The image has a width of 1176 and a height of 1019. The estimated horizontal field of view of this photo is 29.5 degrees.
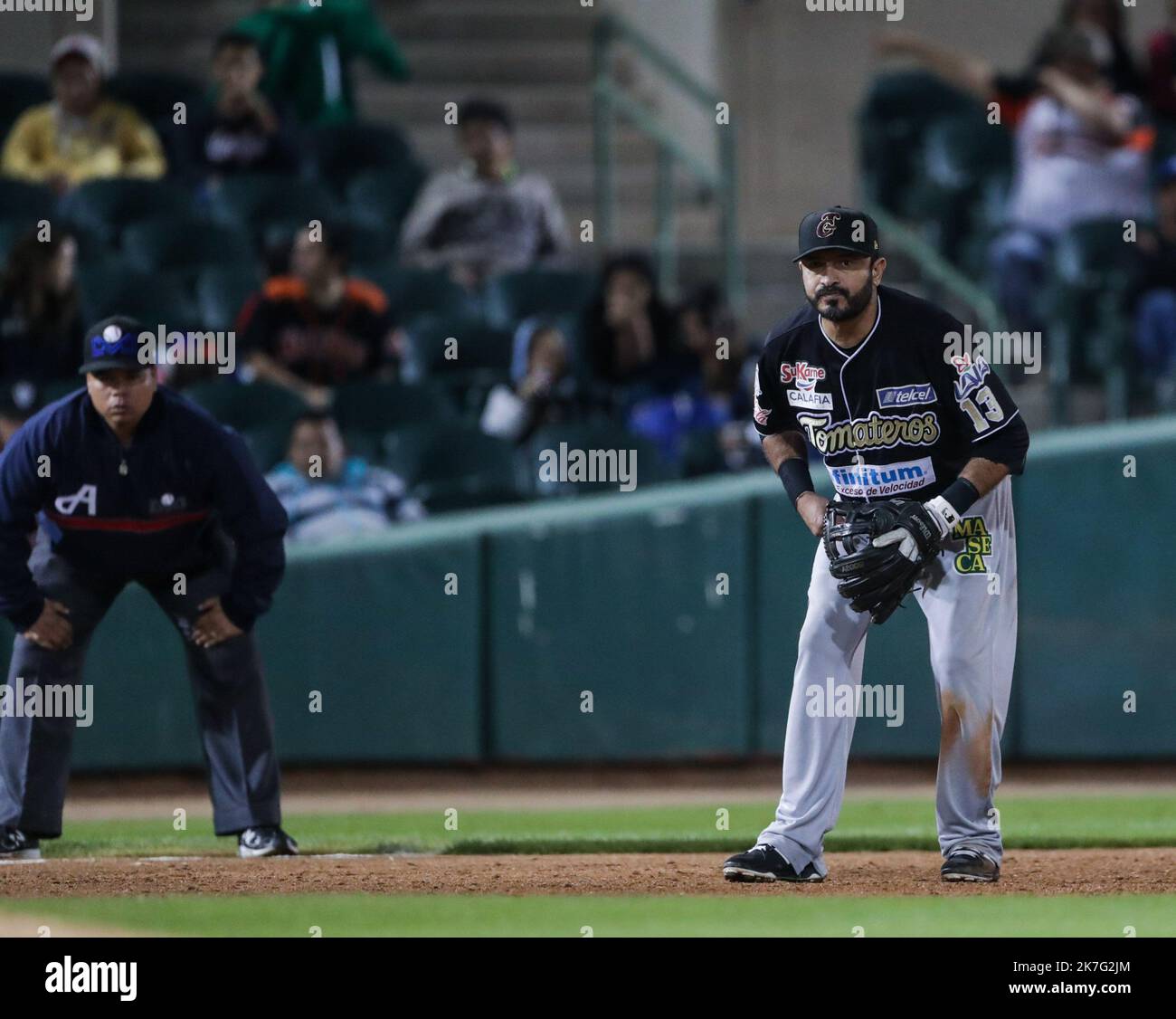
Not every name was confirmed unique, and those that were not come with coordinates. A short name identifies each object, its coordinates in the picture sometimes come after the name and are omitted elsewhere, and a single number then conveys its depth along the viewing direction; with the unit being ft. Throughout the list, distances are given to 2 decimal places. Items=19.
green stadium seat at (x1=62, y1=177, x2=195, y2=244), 38.42
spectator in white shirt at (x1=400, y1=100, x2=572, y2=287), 39.17
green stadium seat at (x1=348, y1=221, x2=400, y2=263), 38.99
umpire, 22.75
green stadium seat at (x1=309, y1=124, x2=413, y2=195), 41.75
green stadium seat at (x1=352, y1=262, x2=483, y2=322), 38.01
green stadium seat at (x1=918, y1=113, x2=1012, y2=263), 43.62
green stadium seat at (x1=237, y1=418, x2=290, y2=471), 32.48
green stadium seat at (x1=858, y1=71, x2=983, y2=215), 44.55
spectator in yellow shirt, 39.14
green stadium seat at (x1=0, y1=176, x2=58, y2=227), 37.37
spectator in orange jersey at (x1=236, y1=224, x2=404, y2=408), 34.71
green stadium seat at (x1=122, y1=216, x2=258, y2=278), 37.50
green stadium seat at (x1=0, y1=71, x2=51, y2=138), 40.53
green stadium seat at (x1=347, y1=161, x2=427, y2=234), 40.91
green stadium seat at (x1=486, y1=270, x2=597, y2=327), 38.22
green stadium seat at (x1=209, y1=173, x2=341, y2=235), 39.32
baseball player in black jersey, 19.93
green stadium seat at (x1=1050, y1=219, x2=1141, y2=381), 37.99
